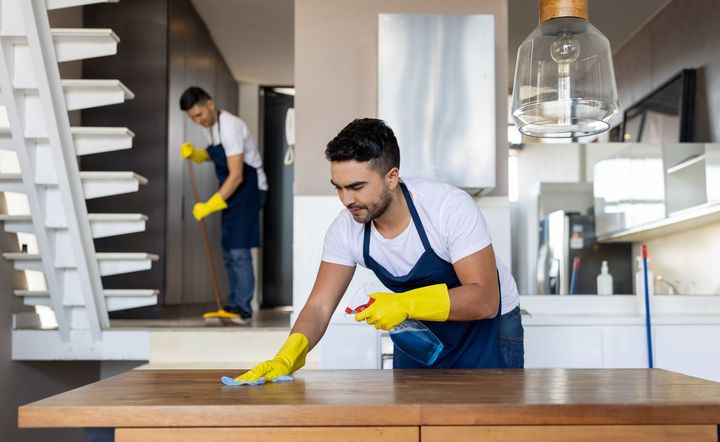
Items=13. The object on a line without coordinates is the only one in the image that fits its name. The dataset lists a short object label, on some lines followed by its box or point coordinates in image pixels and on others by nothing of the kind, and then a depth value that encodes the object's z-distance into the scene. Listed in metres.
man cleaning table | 2.11
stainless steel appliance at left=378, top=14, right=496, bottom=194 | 3.53
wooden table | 1.54
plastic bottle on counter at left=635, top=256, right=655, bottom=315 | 3.81
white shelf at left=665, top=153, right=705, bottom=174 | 3.94
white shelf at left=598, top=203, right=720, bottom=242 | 3.87
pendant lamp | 1.99
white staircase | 3.20
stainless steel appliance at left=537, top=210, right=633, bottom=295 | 3.84
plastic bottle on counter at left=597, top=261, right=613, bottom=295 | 3.88
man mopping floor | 4.39
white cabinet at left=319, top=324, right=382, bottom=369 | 3.41
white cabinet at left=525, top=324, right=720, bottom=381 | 3.45
